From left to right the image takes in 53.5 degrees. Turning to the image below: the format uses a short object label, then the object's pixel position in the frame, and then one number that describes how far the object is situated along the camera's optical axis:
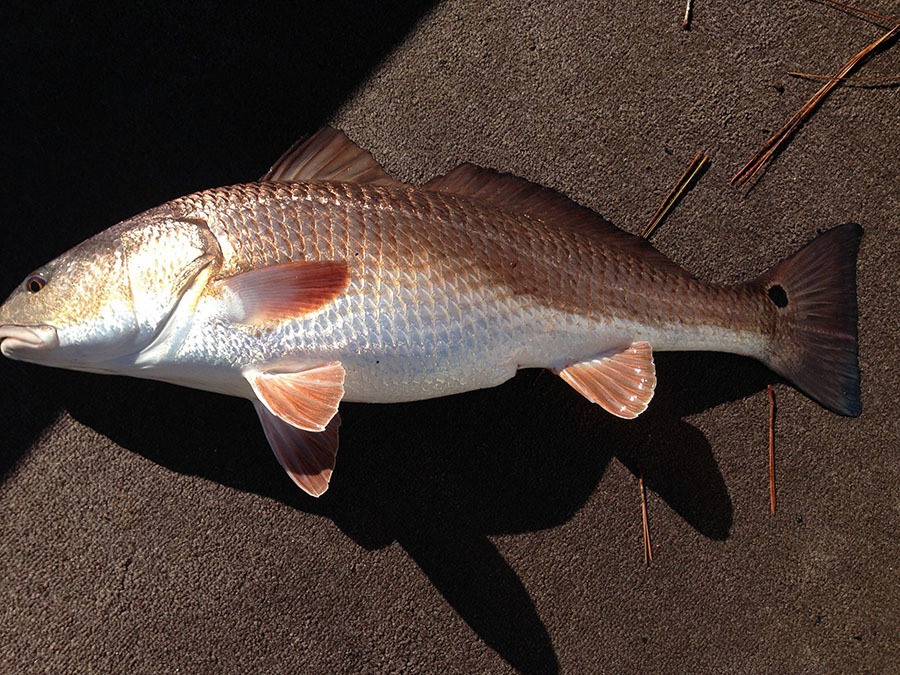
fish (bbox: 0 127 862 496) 0.59
